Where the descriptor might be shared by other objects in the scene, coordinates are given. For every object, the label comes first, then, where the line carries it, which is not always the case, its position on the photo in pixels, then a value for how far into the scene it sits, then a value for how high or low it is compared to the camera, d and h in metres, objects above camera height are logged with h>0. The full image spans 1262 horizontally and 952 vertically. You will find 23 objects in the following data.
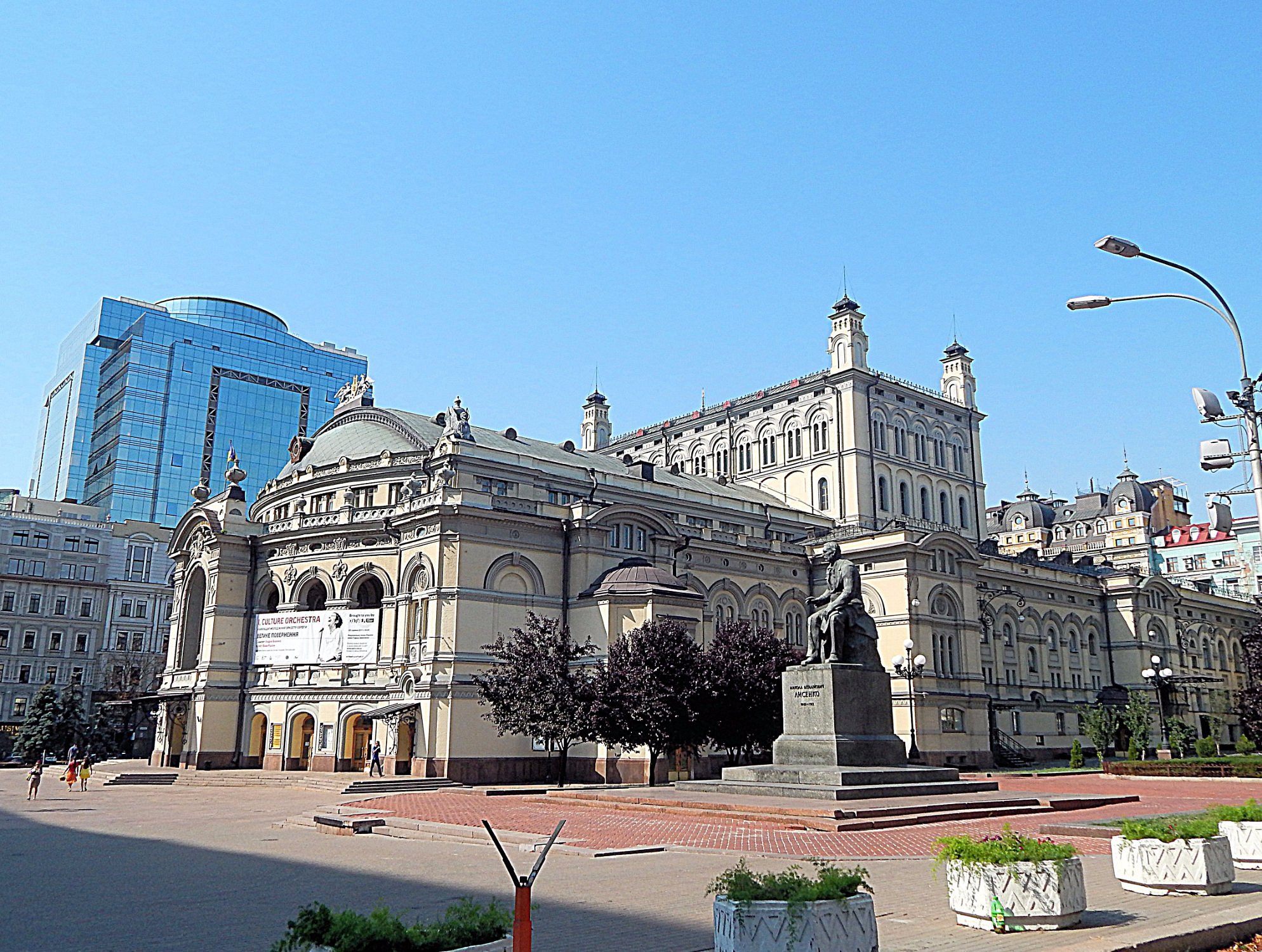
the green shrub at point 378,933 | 6.96 -1.39
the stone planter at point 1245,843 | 13.52 -1.45
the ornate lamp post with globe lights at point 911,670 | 45.97 +2.62
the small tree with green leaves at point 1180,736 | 52.97 -0.41
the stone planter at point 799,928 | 7.68 -1.46
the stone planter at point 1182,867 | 11.40 -1.50
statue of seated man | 25.22 +2.35
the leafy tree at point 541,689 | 37.34 +1.36
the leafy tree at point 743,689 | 38.44 +1.41
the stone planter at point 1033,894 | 9.83 -1.54
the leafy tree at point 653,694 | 36.59 +1.11
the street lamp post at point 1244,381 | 16.23 +5.48
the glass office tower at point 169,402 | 121.31 +39.18
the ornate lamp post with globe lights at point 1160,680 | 49.28 +2.49
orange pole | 6.47 -1.21
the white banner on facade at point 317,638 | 47.62 +4.00
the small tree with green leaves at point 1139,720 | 54.84 +0.43
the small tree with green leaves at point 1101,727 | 58.38 +0.06
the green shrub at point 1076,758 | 50.88 -1.41
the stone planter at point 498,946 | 7.10 -1.48
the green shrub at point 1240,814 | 13.47 -1.08
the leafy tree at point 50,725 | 64.00 +0.00
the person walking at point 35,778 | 36.44 -1.84
